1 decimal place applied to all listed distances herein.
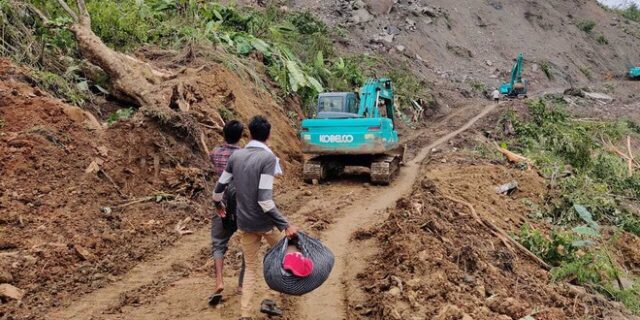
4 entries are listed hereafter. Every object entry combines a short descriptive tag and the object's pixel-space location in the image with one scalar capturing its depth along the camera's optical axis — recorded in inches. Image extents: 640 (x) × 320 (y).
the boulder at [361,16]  1268.7
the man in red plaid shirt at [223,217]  197.6
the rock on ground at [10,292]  198.1
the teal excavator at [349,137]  450.3
